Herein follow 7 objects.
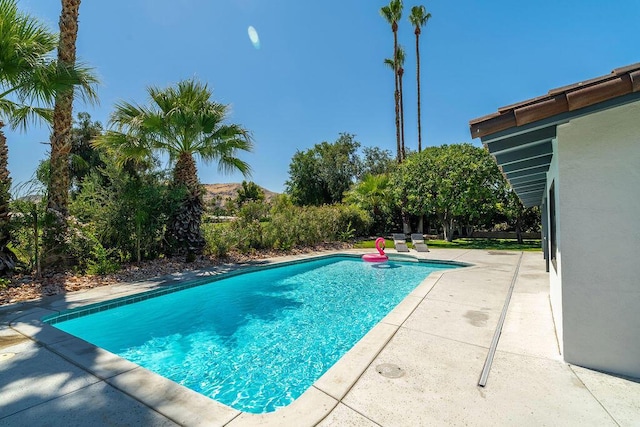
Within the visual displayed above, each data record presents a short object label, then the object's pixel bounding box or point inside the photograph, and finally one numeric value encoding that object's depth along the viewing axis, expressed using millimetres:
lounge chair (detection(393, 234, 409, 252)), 13953
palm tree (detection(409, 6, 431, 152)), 24859
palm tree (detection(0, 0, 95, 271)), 6090
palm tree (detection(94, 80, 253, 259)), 9477
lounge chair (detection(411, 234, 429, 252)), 13696
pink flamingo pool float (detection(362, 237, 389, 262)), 12656
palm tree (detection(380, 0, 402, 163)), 23438
